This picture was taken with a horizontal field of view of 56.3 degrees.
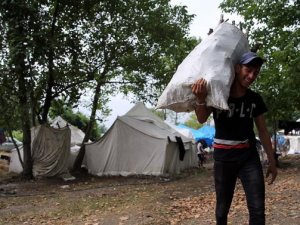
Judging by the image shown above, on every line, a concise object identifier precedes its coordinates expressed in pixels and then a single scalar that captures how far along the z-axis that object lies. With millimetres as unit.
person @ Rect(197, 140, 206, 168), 15057
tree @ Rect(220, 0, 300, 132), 9079
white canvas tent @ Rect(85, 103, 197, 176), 11243
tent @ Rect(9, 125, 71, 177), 10643
